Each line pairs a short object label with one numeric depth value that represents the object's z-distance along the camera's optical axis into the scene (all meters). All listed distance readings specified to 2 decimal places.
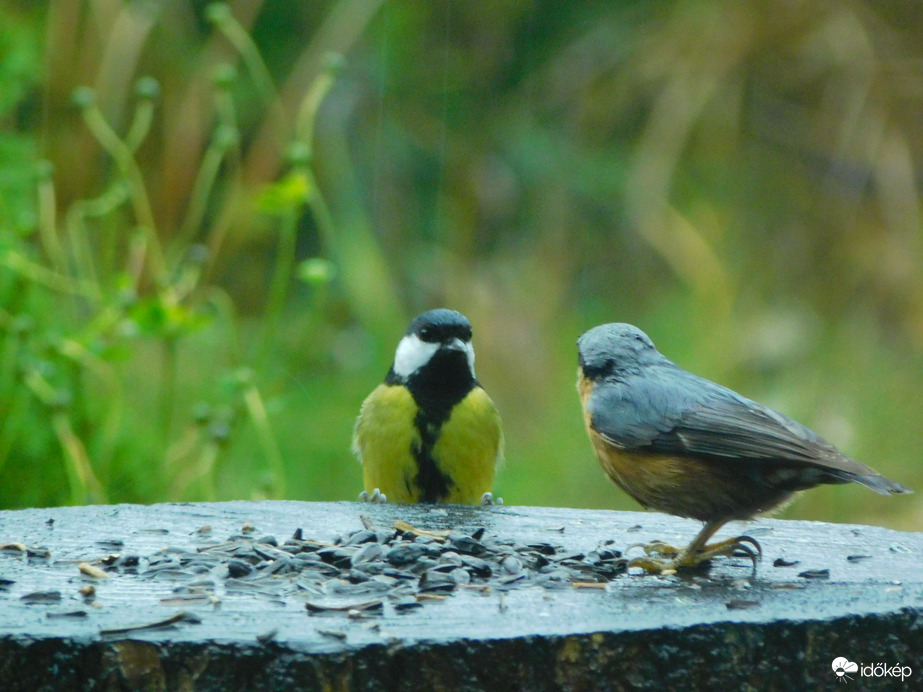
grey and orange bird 4.79
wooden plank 3.60
